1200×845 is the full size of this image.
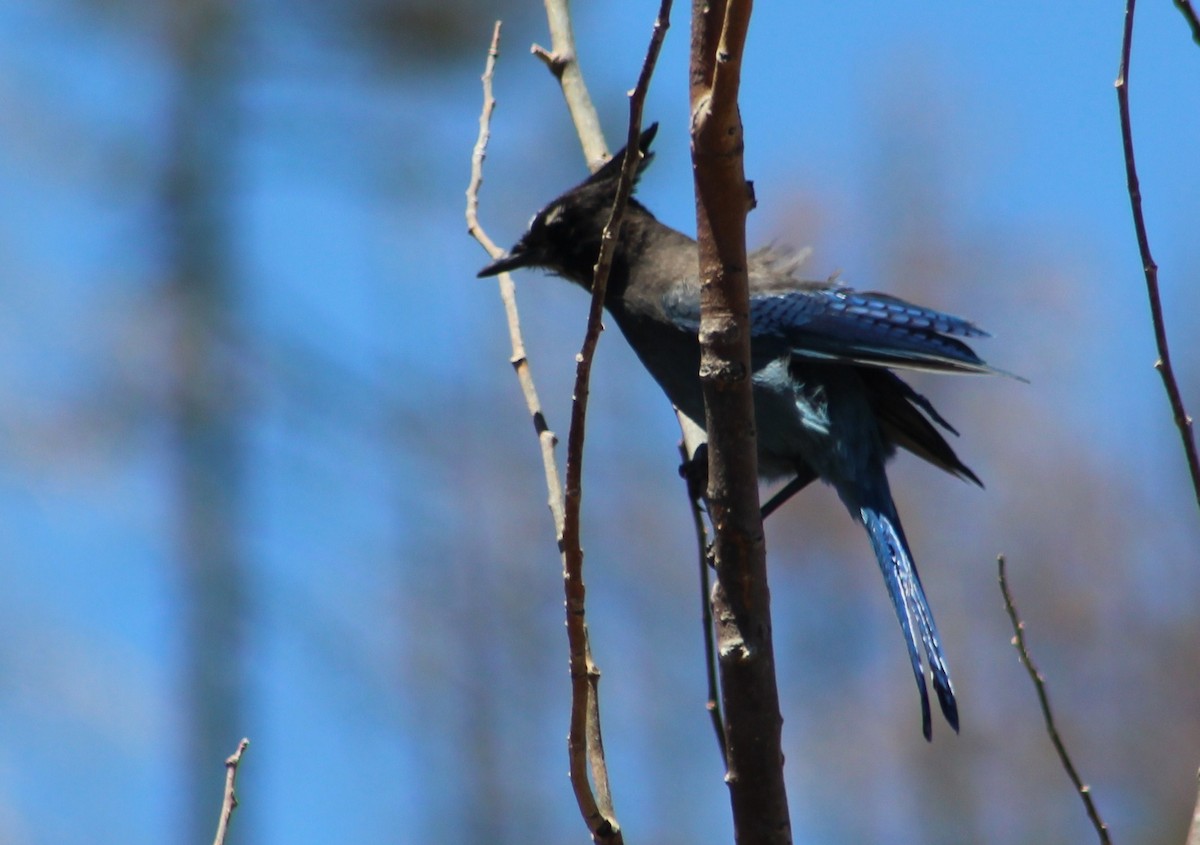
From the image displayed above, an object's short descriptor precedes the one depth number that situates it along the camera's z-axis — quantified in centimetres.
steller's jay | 756
